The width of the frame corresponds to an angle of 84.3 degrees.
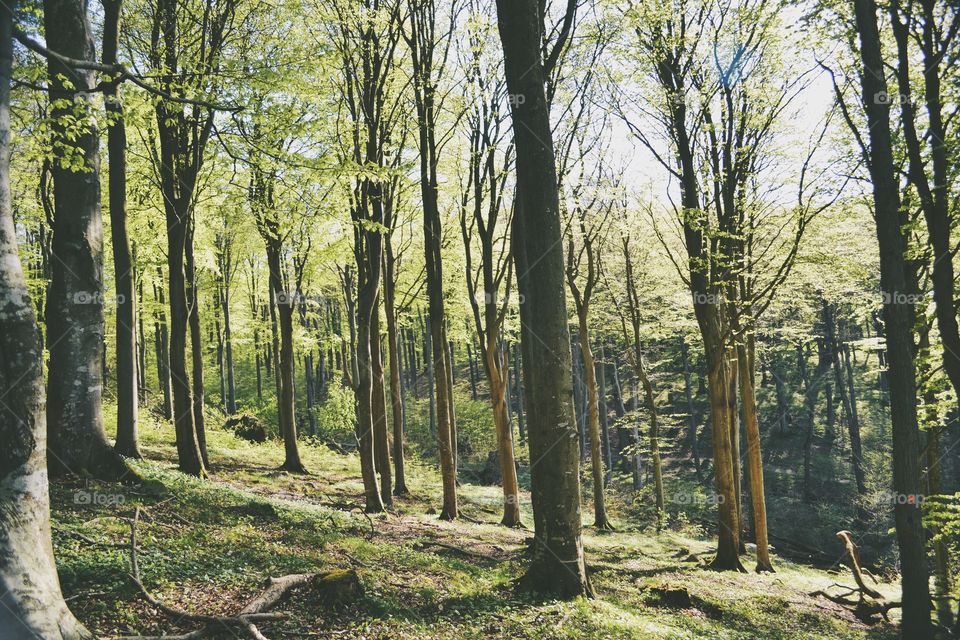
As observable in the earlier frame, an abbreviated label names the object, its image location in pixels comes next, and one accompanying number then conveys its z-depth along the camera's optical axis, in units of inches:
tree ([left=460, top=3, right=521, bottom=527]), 491.5
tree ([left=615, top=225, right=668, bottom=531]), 645.9
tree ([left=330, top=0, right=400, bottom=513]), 441.7
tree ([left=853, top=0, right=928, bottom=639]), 265.7
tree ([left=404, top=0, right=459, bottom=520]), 464.8
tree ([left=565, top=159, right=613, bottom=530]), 593.3
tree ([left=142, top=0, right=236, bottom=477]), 404.8
